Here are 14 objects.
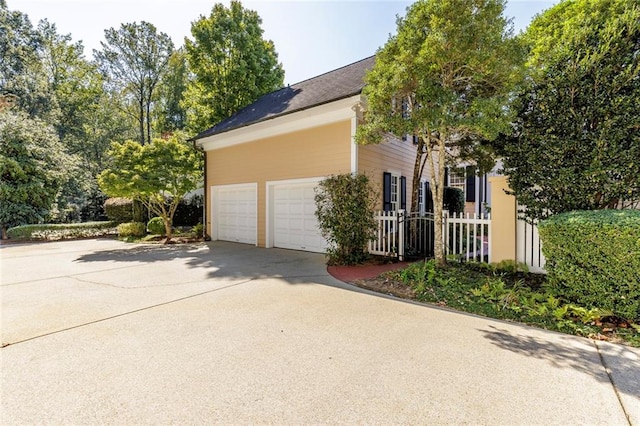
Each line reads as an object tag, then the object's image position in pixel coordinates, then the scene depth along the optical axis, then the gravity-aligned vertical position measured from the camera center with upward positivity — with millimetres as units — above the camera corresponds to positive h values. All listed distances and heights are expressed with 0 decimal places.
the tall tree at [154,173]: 10672 +1449
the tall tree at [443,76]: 5230 +2542
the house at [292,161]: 8500 +1609
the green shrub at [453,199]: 12505 +456
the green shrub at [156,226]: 13313 -643
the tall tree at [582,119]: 4477 +1442
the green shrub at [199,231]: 13102 -860
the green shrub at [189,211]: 16922 +17
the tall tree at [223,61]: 16000 +8178
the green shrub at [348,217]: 7121 -158
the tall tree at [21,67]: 18891 +9379
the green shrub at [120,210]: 15570 +91
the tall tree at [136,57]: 20922 +11131
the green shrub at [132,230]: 13562 -828
